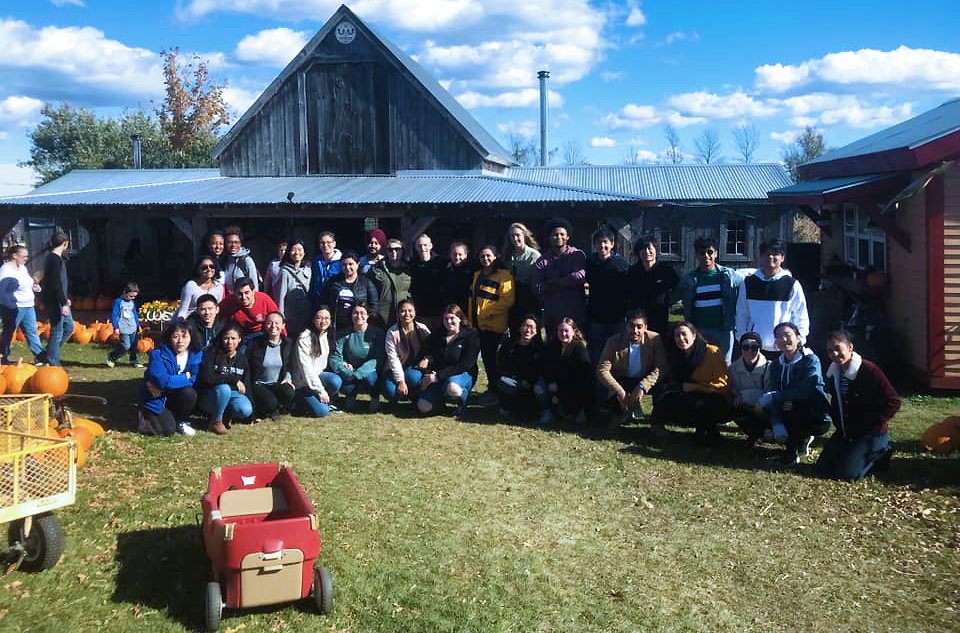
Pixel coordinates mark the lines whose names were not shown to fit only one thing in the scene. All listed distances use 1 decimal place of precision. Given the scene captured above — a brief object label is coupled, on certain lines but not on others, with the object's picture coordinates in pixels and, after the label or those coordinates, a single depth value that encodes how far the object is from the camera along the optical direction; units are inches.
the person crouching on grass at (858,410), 257.1
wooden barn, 657.6
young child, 470.3
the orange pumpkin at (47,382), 328.2
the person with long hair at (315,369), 335.9
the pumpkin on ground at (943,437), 281.4
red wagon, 165.3
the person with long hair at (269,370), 327.0
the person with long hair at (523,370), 330.6
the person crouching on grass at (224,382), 312.3
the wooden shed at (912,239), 380.5
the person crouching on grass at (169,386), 306.0
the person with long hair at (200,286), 341.1
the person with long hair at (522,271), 346.0
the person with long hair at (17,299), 423.2
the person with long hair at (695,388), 293.1
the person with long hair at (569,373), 324.5
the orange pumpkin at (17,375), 332.8
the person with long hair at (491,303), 340.8
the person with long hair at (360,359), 347.3
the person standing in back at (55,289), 424.2
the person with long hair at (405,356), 344.8
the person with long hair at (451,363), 341.7
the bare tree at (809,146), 2249.5
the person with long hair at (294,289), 362.3
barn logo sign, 794.8
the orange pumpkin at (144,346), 514.3
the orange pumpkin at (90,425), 295.3
